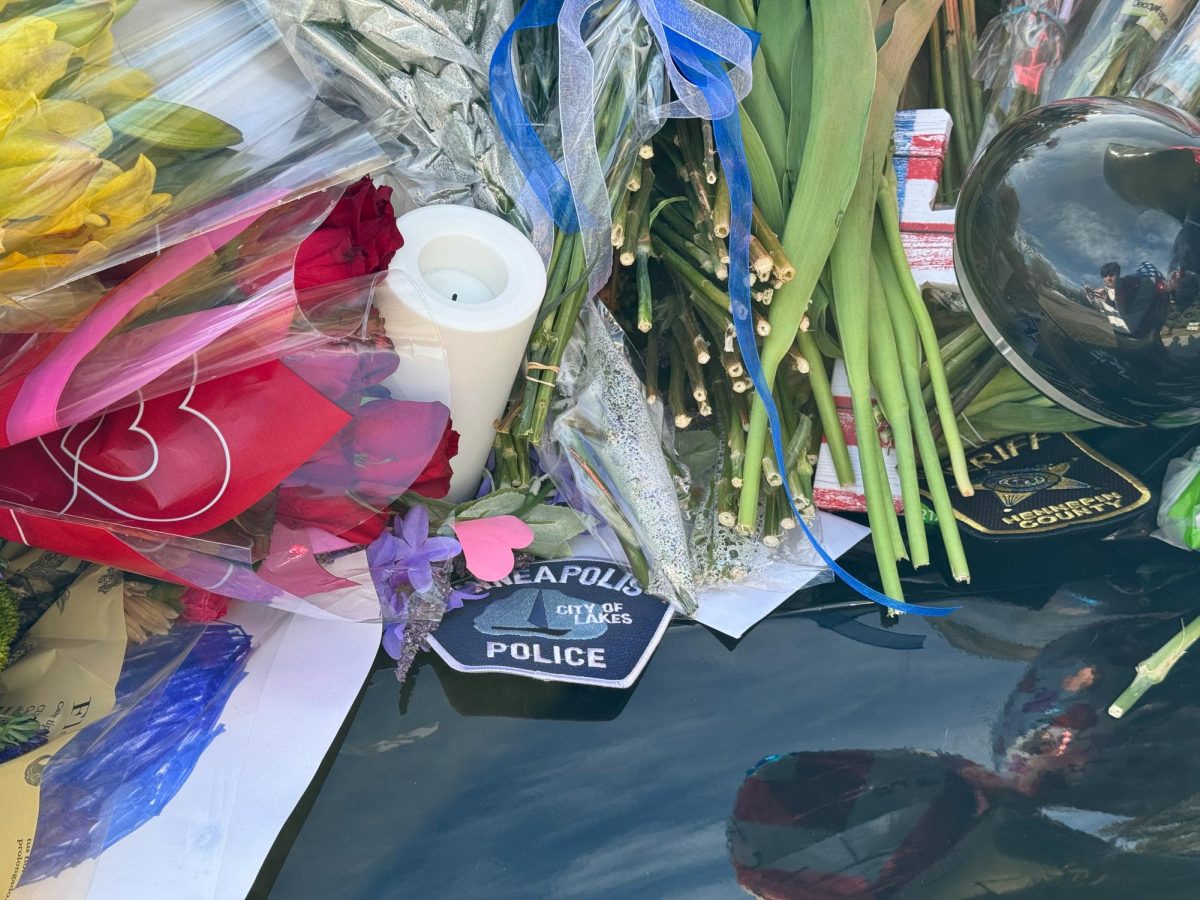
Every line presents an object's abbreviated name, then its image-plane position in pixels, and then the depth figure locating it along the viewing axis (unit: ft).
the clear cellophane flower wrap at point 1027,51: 3.18
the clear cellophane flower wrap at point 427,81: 2.61
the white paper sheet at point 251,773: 2.12
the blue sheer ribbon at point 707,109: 2.60
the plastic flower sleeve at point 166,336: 1.83
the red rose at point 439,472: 2.34
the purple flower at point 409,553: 2.50
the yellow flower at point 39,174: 1.68
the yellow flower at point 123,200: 1.82
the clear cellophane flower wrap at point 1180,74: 2.89
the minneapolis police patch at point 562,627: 2.56
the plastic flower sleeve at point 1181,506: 2.68
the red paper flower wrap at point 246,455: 1.91
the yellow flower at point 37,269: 1.72
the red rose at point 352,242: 2.14
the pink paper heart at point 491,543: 2.58
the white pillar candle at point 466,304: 2.32
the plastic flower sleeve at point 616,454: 2.75
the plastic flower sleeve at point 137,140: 1.73
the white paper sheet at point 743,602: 2.71
